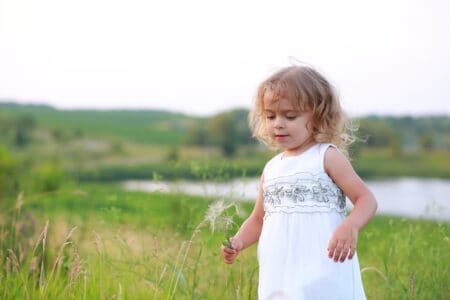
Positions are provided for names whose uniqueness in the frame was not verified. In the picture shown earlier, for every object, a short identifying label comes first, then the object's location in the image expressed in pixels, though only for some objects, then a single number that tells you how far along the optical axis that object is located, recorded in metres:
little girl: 3.02
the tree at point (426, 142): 46.40
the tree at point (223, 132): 43.91
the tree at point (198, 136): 46.84
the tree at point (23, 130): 37.93
